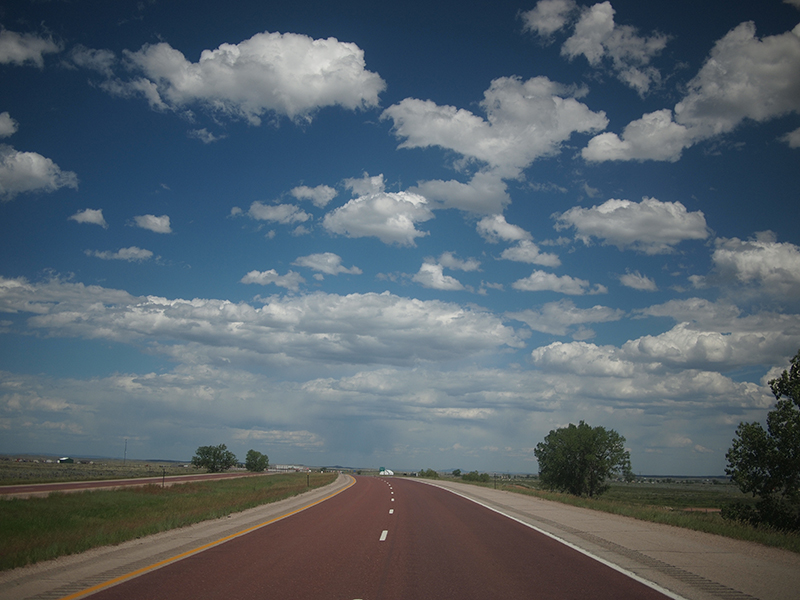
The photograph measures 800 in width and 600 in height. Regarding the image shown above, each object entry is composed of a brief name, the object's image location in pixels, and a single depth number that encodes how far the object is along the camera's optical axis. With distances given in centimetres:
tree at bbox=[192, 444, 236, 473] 11619
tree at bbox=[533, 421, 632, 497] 7894
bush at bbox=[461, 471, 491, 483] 9656
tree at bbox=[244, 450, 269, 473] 13212
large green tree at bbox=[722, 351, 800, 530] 3166
